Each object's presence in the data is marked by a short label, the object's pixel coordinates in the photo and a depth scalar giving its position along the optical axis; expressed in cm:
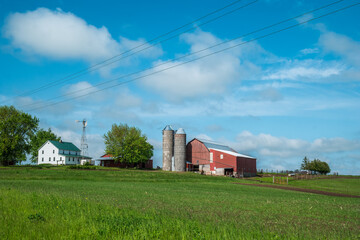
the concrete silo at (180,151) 8362
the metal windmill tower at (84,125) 9056
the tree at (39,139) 10719
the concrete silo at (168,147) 8606
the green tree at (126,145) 8988
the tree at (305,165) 13105
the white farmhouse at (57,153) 9656
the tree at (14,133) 7712
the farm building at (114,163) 9739
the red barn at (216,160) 8069
